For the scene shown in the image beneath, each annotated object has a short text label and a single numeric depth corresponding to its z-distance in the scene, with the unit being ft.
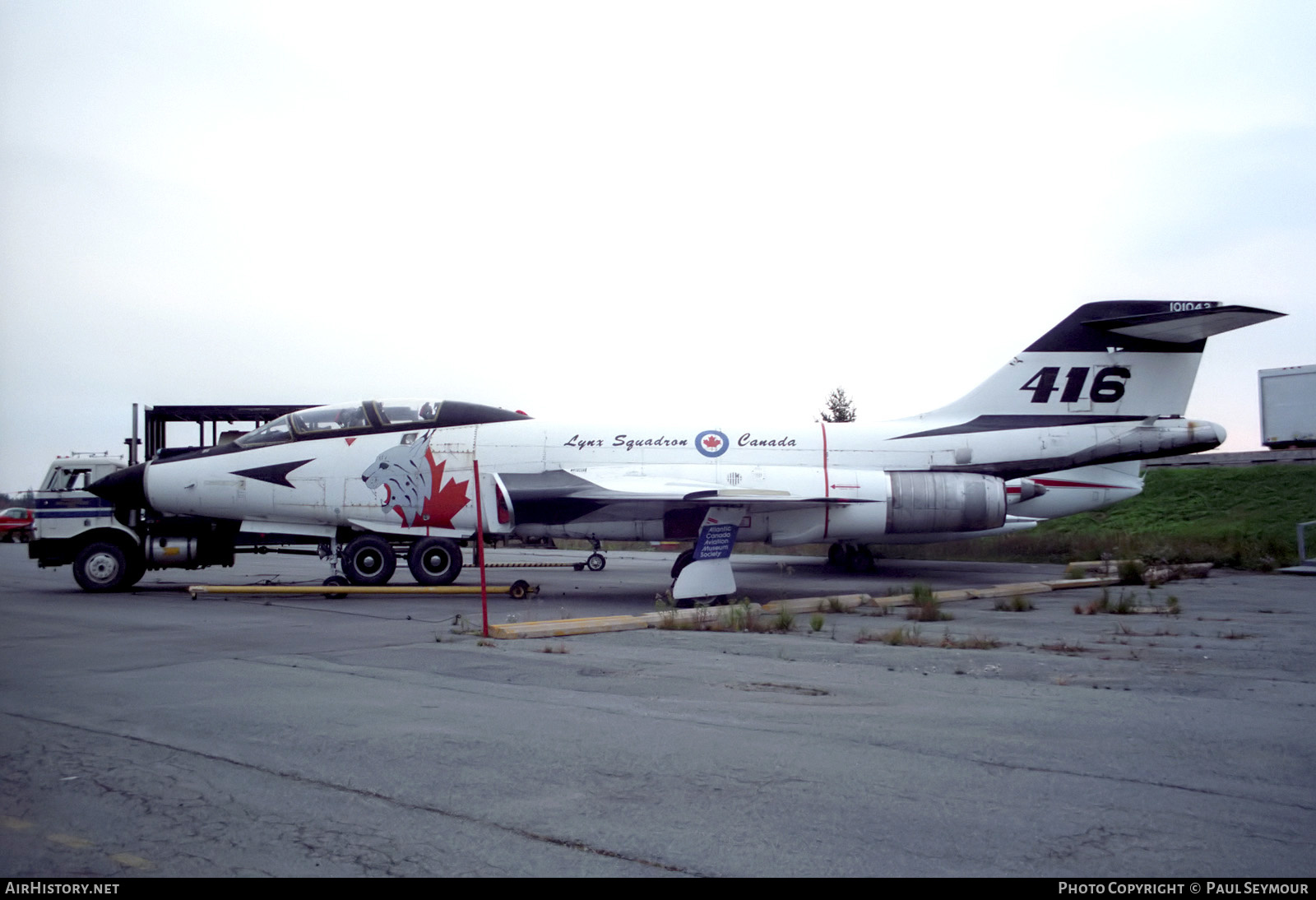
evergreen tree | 174.30
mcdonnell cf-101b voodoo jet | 47.80
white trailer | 103.45
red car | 113.80
